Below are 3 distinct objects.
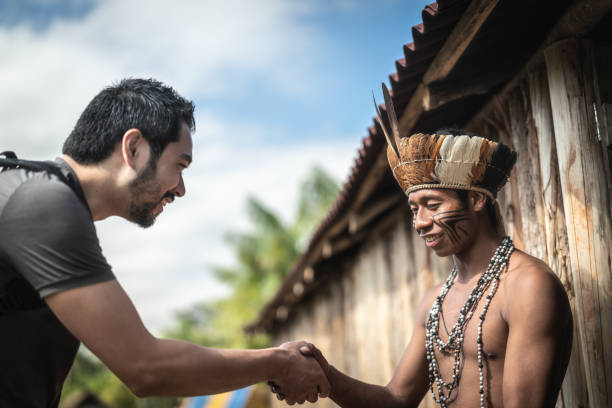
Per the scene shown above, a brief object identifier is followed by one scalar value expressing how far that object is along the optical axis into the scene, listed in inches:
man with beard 86.5
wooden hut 128.1
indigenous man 106.5
